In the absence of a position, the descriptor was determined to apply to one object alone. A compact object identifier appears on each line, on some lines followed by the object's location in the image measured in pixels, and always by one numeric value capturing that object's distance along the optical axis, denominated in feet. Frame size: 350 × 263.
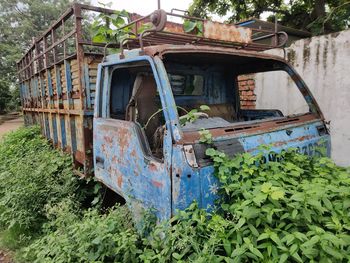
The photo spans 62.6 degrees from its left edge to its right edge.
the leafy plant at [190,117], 7.29
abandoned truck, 6.87
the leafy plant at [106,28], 11.61
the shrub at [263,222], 5.20
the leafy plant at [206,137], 6.88
